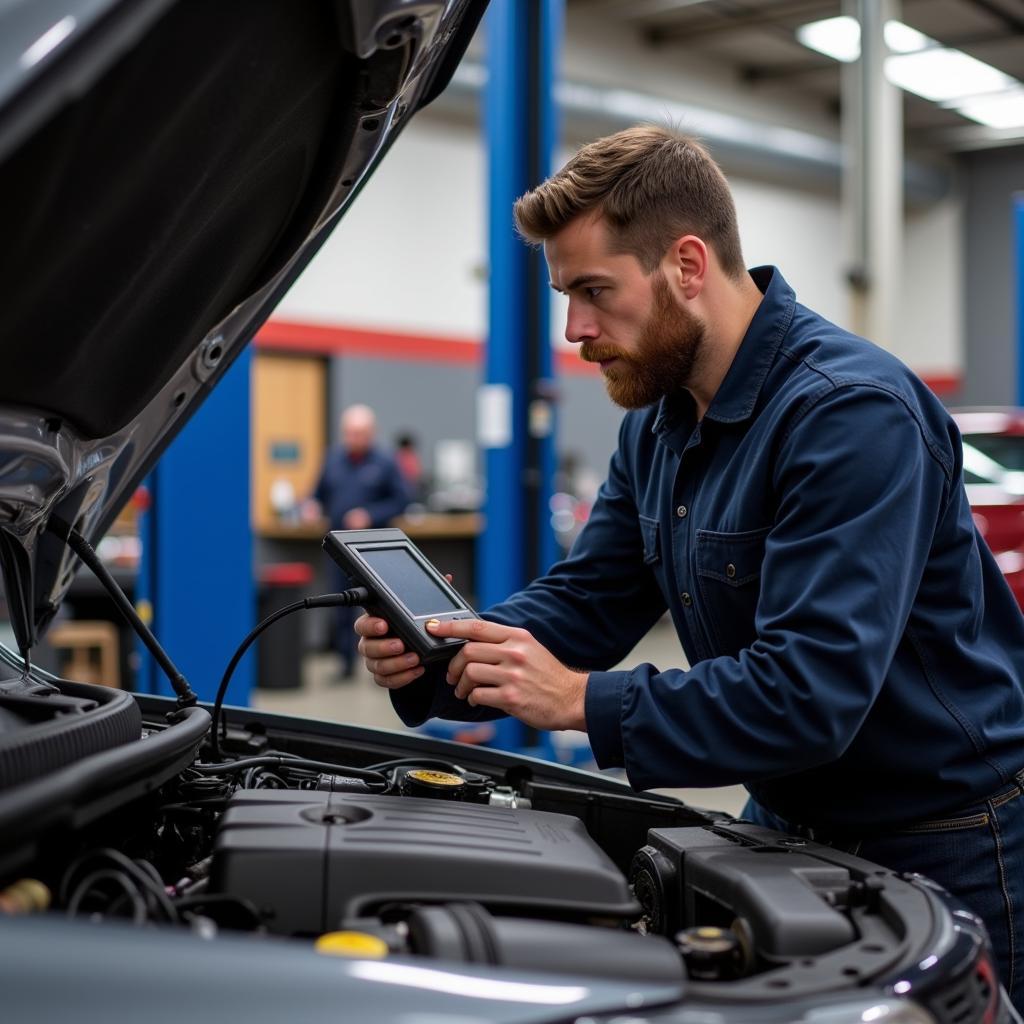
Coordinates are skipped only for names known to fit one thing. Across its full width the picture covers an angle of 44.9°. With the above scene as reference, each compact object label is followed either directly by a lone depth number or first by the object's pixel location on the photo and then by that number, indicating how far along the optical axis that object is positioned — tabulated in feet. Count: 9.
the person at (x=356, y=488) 24.75
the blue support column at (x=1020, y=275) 23.53
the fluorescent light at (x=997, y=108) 43.06
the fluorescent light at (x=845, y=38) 35.65
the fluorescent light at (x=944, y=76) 38.93
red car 17.29
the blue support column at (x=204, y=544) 12.49
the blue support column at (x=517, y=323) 15.08
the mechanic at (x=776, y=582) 4.32
